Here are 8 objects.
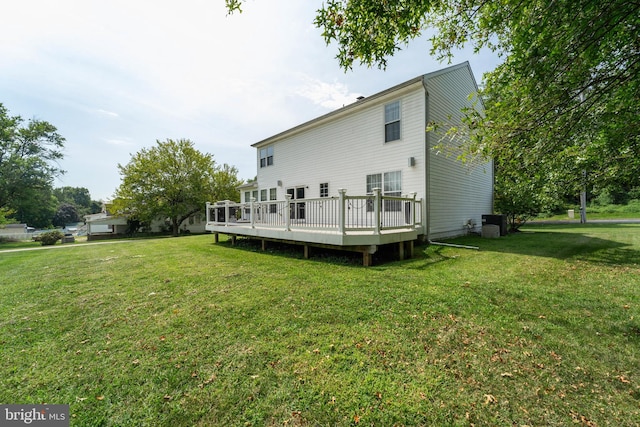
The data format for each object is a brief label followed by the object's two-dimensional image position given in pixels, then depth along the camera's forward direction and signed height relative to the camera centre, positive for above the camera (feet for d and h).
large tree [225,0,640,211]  10.03 +6.75
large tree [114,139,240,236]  77.61 +9.49
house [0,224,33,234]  115.73 -6.24
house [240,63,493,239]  28.14 +7.19
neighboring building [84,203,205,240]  90.38 -4.41
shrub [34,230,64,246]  65.62 -6.26
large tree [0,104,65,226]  76.02 +17.05
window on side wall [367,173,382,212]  31.07 +3.42
